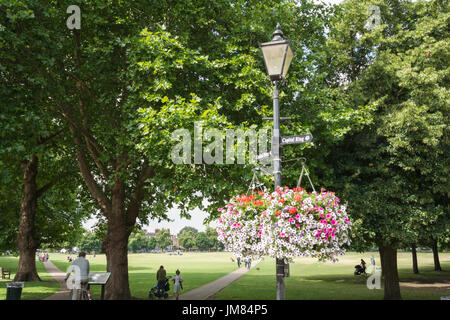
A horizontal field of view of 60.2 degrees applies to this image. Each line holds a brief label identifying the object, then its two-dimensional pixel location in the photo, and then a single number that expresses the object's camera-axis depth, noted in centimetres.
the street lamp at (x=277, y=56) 680
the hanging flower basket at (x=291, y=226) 628
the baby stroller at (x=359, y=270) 3494
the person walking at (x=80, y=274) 1250
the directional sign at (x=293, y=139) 695
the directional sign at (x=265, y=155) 745
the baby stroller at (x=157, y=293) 2045
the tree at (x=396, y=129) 1473
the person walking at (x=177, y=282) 2072
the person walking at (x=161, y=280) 2061
